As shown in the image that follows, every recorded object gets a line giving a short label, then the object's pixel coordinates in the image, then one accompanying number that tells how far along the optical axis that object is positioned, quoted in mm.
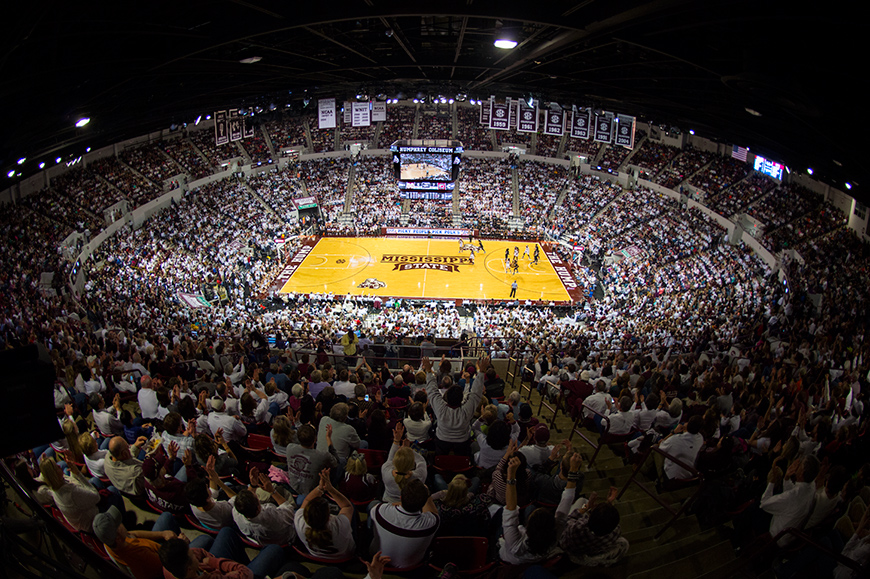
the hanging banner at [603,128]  28453
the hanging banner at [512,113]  31531
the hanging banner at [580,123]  29312
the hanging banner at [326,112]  32509
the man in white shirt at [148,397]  9062
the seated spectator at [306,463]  6145
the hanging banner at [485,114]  32969
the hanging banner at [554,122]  29625
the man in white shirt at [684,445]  7223
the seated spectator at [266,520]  4953
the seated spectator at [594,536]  4621
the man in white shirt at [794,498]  5730
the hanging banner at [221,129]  27031
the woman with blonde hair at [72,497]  5043
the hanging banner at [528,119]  29906
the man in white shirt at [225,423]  7793
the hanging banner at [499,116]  32312
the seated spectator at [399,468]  5359
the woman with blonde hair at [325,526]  4641
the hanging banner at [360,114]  33759
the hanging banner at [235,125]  28327
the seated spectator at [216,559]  3893
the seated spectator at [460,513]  5359
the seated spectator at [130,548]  4344
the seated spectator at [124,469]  6211
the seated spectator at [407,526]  4668
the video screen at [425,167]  43219
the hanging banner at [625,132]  28188
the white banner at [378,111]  34906
